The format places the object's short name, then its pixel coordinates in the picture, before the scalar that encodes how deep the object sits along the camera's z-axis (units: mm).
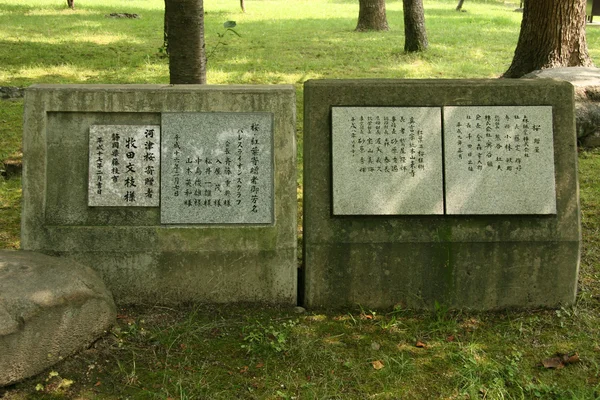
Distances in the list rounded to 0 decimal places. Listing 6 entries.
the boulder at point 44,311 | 3953
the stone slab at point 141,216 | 4891
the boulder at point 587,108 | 8590
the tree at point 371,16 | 20141
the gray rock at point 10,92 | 10652
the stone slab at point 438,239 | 4992
